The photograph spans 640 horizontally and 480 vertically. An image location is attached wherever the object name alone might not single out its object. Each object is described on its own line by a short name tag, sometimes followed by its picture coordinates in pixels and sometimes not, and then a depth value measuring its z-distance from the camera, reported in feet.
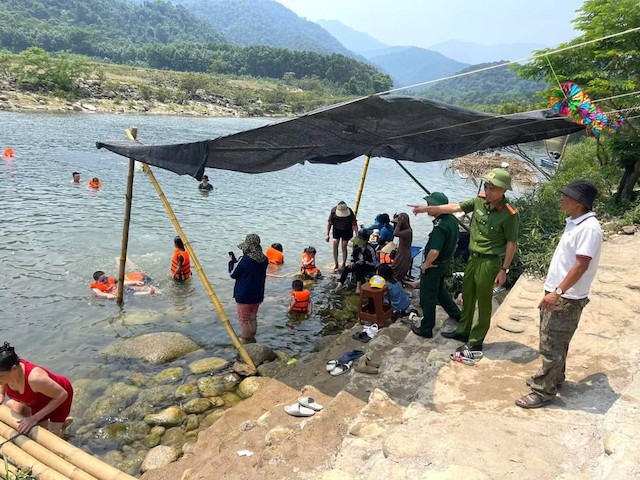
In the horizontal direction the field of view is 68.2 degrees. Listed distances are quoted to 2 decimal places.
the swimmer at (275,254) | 35.99
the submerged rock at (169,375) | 20.90
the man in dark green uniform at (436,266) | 17.76
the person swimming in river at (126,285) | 29.37
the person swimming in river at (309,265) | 34.04
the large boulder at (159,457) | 15.65
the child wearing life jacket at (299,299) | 27.45
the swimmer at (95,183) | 57.72
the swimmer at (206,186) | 61.86
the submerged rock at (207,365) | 21.67
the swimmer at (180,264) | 31.35
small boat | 83.92
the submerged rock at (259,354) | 21.94
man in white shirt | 12.21
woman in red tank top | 13.19
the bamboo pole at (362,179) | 35.91
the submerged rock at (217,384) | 19.89
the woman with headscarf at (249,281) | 22.56
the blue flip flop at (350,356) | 19.19
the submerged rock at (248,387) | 19.72
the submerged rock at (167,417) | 18.01
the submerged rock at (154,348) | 22.50
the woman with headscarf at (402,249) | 26.50
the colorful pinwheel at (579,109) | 22.77
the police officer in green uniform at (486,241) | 15.51
